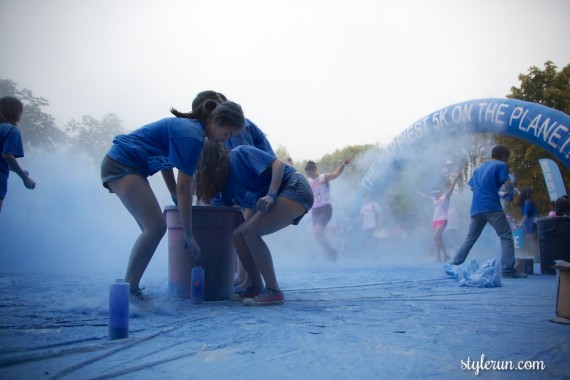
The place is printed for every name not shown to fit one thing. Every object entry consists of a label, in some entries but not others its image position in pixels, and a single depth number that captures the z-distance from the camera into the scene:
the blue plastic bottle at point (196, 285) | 3.39
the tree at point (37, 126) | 13.23
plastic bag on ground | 4.75
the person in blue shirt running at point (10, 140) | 4.23
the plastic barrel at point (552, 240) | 6.32
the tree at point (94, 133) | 14.29
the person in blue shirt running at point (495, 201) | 5.79
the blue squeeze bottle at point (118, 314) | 2.14
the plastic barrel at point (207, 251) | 3.56
